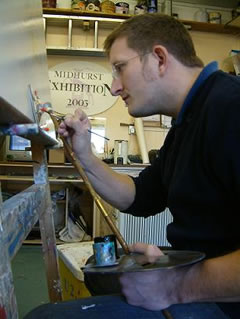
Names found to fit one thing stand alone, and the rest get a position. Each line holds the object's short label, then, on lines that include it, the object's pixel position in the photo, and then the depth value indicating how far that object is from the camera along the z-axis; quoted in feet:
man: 2.14
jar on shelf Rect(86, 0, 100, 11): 9.34
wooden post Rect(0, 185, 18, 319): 1.46
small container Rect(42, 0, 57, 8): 9.25
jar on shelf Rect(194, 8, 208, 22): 10.41
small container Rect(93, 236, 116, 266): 2.37
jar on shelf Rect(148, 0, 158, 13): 9.52
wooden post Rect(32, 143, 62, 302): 3.16
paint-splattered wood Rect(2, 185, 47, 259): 1.70
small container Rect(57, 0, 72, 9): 9.73
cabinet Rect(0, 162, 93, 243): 9.33
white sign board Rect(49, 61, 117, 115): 9.91
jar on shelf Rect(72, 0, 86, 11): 9.35
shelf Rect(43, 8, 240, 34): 9.27
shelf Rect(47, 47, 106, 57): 9.51
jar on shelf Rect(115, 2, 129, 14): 9.52
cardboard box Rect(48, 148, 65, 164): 8.81
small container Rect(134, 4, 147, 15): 9.66
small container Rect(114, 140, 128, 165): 8.63
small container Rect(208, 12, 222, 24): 10.21
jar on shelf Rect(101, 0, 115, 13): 9.40
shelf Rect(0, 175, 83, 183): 8.36
